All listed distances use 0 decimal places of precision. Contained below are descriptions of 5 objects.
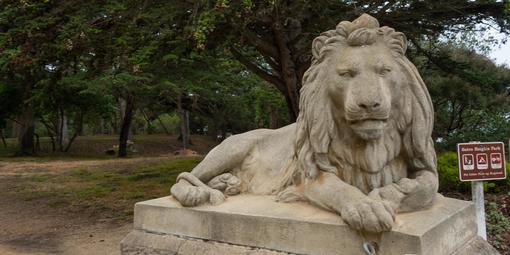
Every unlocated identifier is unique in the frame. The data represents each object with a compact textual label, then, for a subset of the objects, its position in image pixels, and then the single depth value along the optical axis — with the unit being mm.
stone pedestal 2457
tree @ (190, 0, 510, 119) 6477
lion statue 2541
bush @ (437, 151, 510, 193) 7023
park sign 4395
